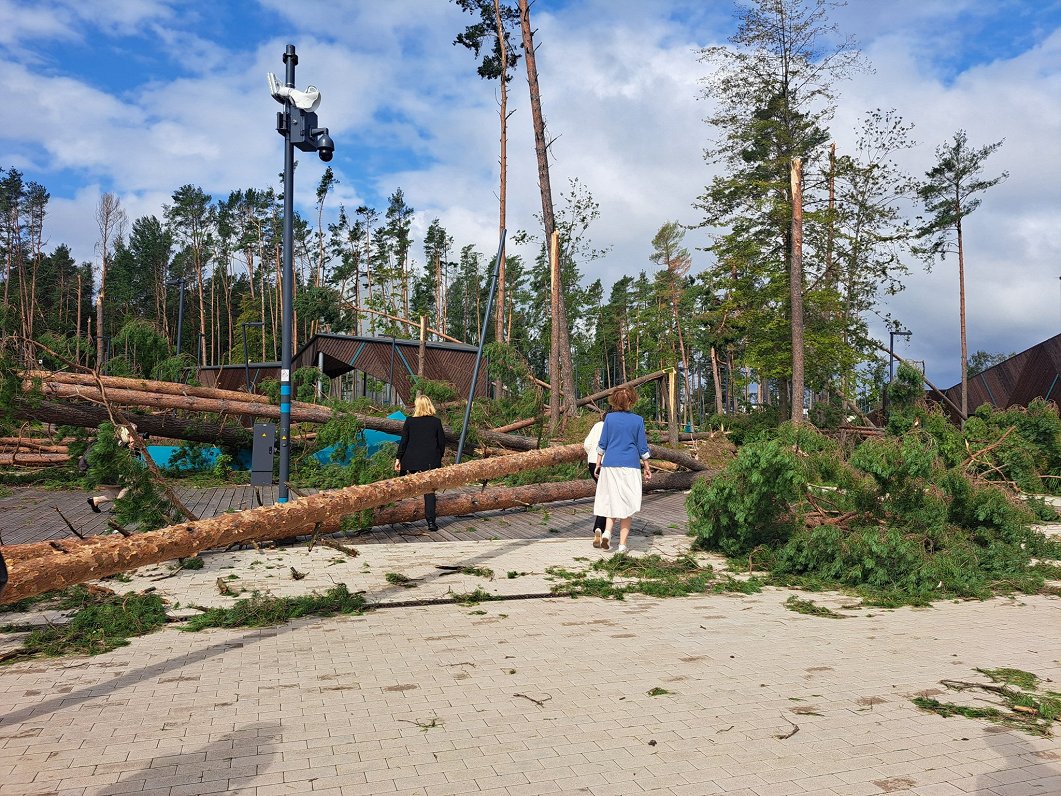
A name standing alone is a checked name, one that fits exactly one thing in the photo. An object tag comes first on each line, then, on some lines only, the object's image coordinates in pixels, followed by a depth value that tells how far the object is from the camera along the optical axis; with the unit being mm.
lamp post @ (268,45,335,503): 8734
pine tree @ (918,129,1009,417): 33312
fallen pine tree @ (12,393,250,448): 11016
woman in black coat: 9078
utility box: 11117
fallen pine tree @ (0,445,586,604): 4586
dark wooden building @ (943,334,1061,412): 25875
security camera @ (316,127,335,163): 8742
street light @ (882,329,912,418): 28062
